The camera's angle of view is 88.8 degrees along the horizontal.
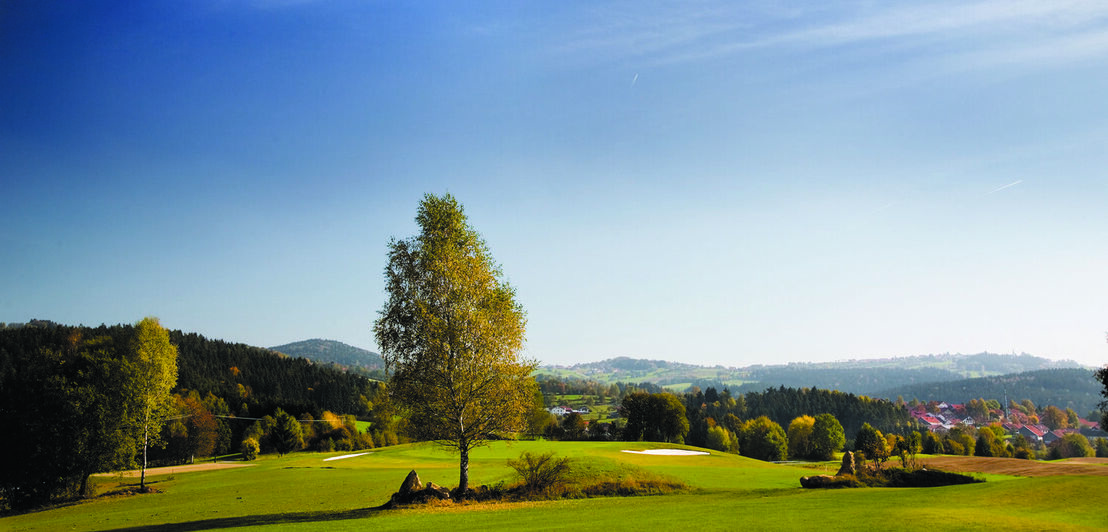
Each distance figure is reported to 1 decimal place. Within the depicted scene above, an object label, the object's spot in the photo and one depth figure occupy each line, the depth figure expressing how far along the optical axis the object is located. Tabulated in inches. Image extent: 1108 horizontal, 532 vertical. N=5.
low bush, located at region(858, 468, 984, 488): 1333.7
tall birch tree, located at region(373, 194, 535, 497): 1174.3
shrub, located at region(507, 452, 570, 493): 1238.9
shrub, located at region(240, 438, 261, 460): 3513.8
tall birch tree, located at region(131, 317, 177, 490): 1803.6
